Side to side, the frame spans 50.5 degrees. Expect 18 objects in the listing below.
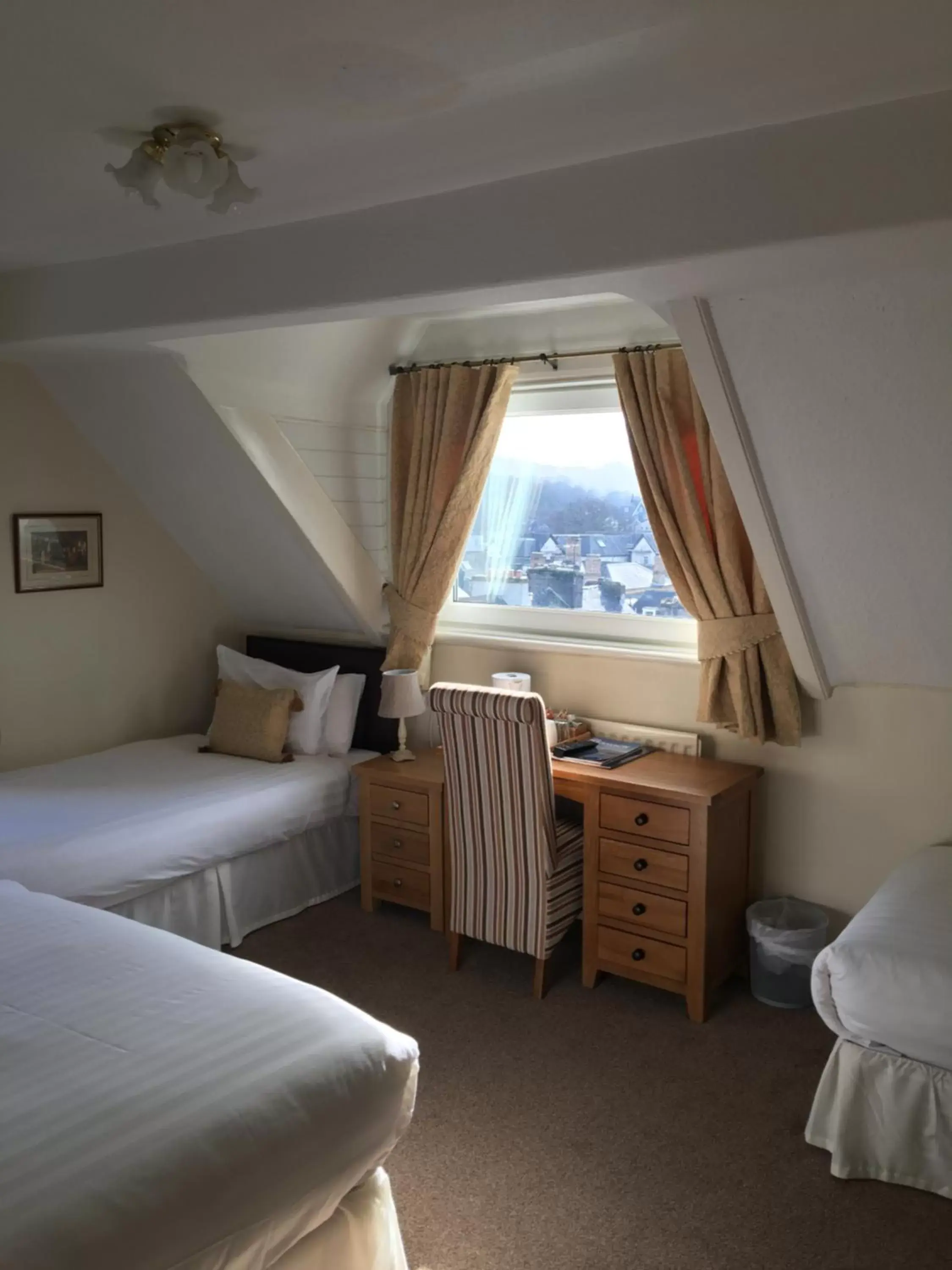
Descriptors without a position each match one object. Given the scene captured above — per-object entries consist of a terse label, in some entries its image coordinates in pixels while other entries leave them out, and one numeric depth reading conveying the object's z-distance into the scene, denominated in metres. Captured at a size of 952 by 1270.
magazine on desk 3.37
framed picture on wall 3.94
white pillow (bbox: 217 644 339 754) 4.18
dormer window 3.78
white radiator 3.52
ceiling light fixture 1.96
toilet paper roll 3.84
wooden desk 3.08
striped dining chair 3.11
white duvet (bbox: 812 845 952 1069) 2.28
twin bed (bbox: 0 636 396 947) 3.15
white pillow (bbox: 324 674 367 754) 4.22
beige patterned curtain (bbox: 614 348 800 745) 3.21
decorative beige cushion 4.08
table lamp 3.85
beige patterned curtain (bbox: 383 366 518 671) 3.86
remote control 3.47
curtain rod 3.39
